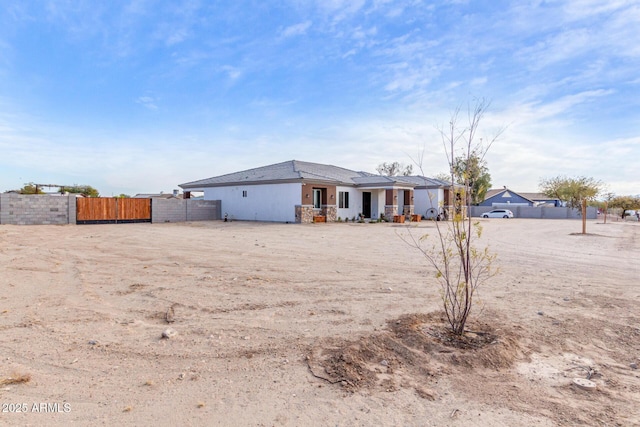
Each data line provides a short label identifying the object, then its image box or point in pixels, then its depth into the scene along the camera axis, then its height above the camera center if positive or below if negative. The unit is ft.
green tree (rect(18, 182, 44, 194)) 119.11 +8.26
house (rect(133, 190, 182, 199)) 200.13 +10.83
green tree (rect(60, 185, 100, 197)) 140.87 +9.36
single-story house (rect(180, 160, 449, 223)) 85.61 +5.74
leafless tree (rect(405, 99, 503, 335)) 13.21 +0.29
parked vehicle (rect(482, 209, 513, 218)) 148.25 +0.28
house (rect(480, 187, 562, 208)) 205.67 +9.07
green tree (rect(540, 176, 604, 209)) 164.25 +12.09
